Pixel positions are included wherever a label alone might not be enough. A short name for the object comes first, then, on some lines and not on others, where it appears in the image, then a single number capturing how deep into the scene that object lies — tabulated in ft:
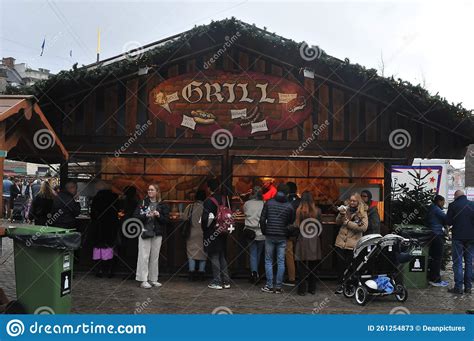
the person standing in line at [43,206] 31.50
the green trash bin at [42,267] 21.75
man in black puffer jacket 29.14
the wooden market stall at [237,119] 34.35
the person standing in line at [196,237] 32.24
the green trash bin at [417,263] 31.86
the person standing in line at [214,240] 30.27
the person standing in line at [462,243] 30.50
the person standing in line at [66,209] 31.19
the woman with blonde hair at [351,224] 29.60
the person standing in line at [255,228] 31.50
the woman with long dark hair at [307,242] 29.71
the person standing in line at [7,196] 65.16
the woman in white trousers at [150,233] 29.96
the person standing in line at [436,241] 33.45
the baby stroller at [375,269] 27.43
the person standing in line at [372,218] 30.63
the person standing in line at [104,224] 32.65
